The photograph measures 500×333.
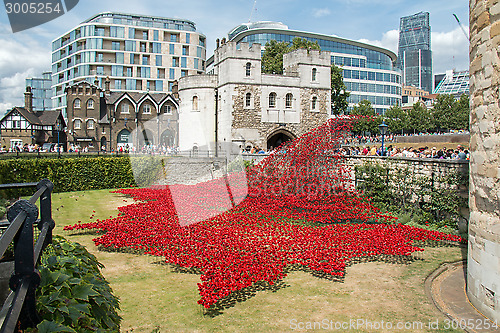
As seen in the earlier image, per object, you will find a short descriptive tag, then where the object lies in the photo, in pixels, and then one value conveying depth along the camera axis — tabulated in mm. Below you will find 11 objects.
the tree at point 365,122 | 61938
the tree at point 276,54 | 42219
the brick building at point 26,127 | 50062
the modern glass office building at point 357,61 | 79125
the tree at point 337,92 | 44719
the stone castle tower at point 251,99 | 32406
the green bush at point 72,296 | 2559
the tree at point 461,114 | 55344
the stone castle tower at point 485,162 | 5984
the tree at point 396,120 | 65250
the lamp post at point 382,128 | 19953
